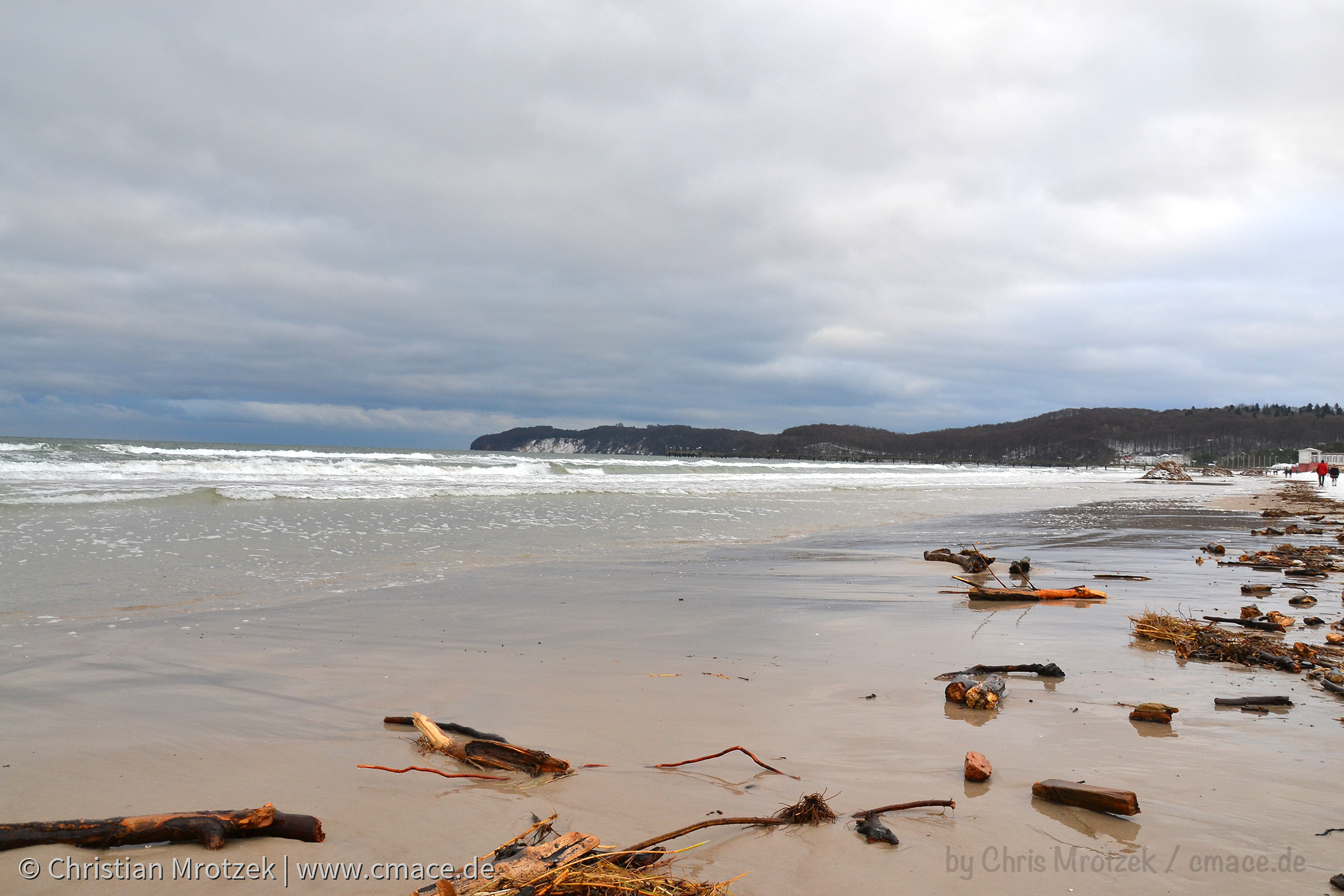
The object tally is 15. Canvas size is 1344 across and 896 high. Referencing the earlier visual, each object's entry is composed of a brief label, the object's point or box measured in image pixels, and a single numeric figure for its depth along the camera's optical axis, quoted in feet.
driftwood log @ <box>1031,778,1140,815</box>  8.57
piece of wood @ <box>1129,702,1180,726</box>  11.91
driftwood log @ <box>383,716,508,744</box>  11.48
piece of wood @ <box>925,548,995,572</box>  31.19
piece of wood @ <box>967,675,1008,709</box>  12.87
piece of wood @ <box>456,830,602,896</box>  6.72
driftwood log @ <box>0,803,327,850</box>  7.93
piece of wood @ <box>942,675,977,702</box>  13.19
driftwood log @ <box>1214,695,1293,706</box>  12.82
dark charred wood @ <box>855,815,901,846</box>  8.16
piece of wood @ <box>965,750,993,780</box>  9.62
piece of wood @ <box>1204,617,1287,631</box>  18.21
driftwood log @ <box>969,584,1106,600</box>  24.59
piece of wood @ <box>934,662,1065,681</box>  14.93
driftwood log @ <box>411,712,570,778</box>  10.19
